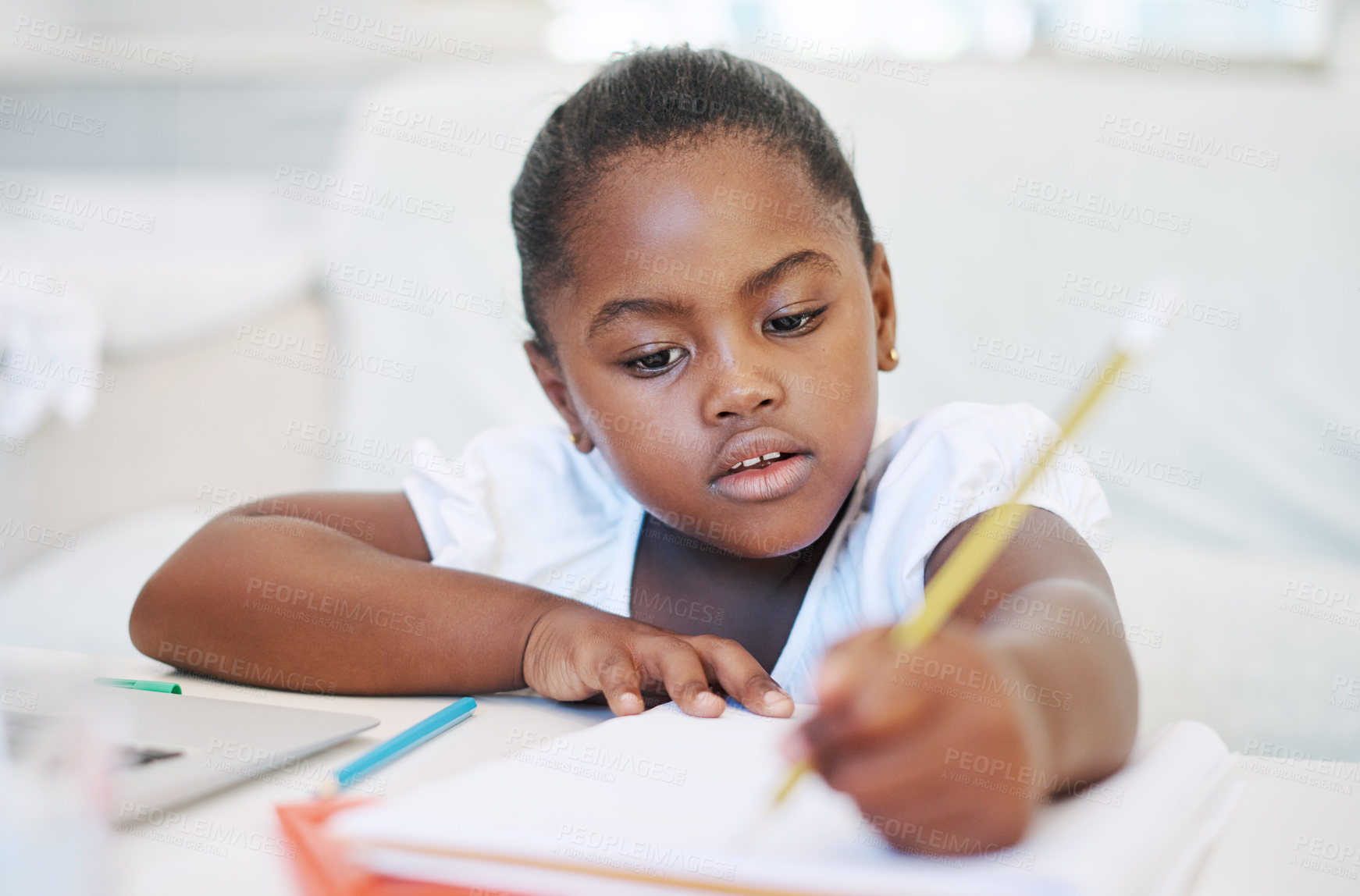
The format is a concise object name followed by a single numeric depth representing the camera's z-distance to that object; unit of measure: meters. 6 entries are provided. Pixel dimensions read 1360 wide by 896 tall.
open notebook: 0.30
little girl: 0.69
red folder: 0.33
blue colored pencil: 0.47
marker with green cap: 0.66
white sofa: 1.40
